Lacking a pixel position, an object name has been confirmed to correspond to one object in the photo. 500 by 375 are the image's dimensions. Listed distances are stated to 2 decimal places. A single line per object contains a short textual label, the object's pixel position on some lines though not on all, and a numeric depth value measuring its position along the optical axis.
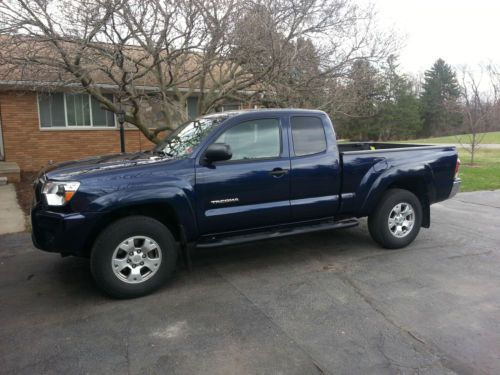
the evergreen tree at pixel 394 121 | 46.84
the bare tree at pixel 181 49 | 7.12
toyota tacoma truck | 4.10
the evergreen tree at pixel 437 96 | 52.62
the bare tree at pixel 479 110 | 18.19
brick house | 13.88
